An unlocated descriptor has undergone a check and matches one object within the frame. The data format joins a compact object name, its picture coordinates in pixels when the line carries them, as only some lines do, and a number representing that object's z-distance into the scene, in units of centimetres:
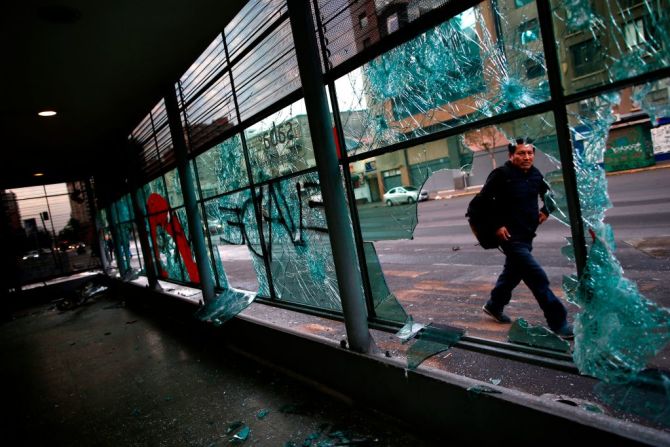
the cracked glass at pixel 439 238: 206
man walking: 264
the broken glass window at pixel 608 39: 148
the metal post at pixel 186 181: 493
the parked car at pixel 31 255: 1380
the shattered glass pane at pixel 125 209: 872
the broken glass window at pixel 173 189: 595
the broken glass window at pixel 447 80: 188
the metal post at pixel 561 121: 172
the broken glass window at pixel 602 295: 172
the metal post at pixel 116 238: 1020
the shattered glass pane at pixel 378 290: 297
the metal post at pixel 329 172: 265
